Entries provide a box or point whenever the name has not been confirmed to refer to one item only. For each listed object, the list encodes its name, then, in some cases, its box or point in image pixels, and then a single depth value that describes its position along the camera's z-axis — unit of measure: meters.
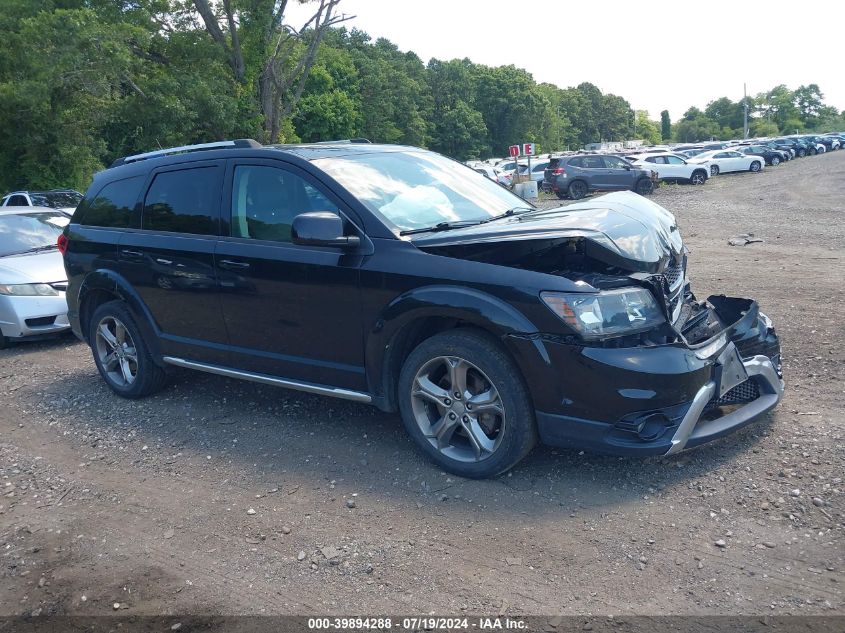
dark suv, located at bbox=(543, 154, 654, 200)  28.17
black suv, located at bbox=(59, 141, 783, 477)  3.85
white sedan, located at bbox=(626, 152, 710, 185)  33.62
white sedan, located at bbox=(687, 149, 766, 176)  39.25
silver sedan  8.26
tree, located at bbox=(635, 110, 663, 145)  141.75
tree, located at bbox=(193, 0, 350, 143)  25.81
